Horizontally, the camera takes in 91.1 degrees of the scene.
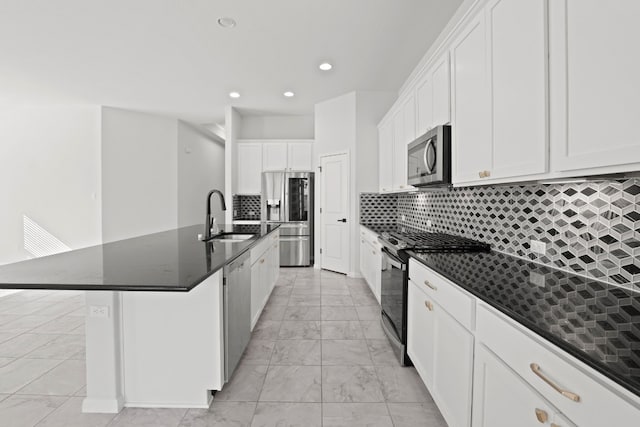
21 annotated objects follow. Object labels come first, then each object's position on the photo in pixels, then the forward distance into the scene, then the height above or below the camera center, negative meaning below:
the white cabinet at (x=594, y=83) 0.95 +0.43
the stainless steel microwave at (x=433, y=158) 2.29 +0.40
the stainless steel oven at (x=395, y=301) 2.32 -0.75
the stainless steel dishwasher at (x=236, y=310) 1.96 -0.71
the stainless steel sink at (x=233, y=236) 3.24 -0.29
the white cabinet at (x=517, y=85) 1.34 +0.58
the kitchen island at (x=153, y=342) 1.77 -0.78
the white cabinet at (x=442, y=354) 1.41 -0.78
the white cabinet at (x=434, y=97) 2.32 +0.92
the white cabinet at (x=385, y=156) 4.18 +0.75
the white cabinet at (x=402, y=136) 3.22 +0.81
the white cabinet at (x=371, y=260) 3.45 -0.64
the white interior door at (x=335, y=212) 5.29 -0.06
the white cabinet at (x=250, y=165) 6.35 +0.89
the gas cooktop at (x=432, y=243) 2.23 -0.27
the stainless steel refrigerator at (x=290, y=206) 5.97 +0.05
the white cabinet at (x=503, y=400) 0.93 -0.65
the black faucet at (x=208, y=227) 2.75 -0.16
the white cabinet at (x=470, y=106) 1.79 +0.64
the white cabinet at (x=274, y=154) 6.33 +1.11
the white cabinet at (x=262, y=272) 2.90 -0.69
